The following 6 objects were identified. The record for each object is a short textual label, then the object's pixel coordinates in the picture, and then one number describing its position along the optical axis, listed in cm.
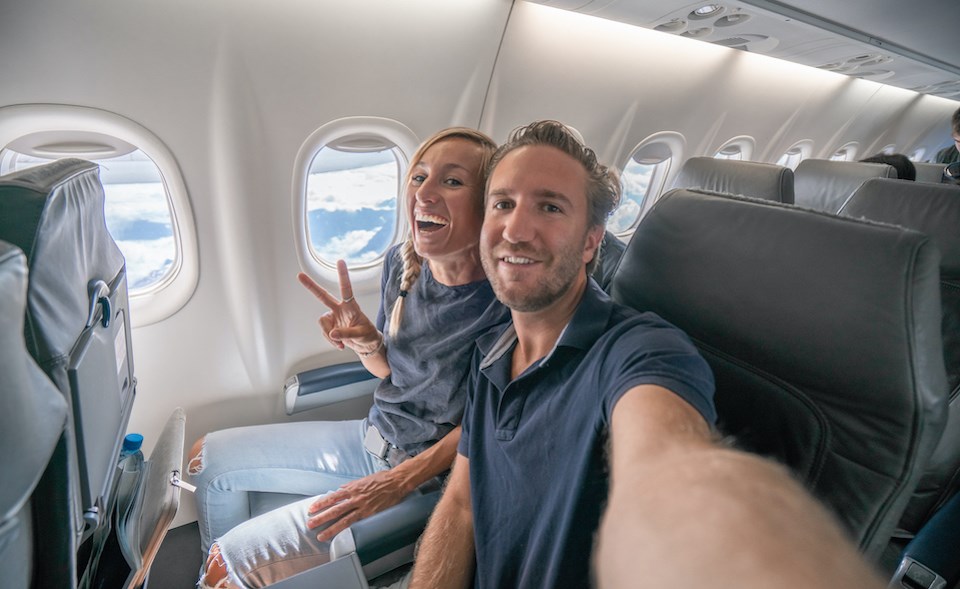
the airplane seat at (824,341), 72
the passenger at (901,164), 319
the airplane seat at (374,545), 105
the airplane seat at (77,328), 73
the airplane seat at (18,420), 57
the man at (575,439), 44
